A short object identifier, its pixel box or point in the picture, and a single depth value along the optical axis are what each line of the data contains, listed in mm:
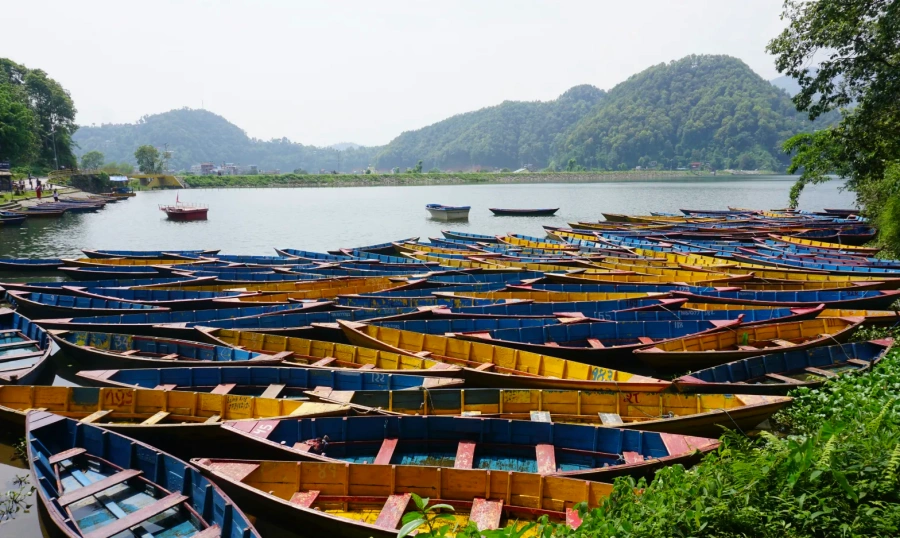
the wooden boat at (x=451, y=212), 59656
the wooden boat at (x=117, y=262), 27516
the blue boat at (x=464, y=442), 9328
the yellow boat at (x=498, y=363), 11578
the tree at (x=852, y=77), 23312
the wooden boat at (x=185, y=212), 60219
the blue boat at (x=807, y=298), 18000
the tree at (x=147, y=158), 120188
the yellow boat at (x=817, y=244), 28391
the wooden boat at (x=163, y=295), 19984
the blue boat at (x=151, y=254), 29438
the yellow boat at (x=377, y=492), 7762
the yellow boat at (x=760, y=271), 22206
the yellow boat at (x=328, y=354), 13344
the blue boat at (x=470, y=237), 36550
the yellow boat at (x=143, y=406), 10649
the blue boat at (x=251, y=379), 12339
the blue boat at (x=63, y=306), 18828
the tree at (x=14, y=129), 65250
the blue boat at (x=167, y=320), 16438
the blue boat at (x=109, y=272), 25581
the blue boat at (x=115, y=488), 7543
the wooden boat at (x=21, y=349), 13305
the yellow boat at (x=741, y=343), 13586
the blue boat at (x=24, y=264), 28703
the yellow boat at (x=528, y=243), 32156
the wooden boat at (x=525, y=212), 63309
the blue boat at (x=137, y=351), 14250
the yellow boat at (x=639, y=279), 21922
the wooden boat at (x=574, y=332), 14742
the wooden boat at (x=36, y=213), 52131
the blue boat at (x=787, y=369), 11602
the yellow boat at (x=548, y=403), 10688
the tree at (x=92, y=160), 136000
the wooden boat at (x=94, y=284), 21469
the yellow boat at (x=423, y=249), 30266
